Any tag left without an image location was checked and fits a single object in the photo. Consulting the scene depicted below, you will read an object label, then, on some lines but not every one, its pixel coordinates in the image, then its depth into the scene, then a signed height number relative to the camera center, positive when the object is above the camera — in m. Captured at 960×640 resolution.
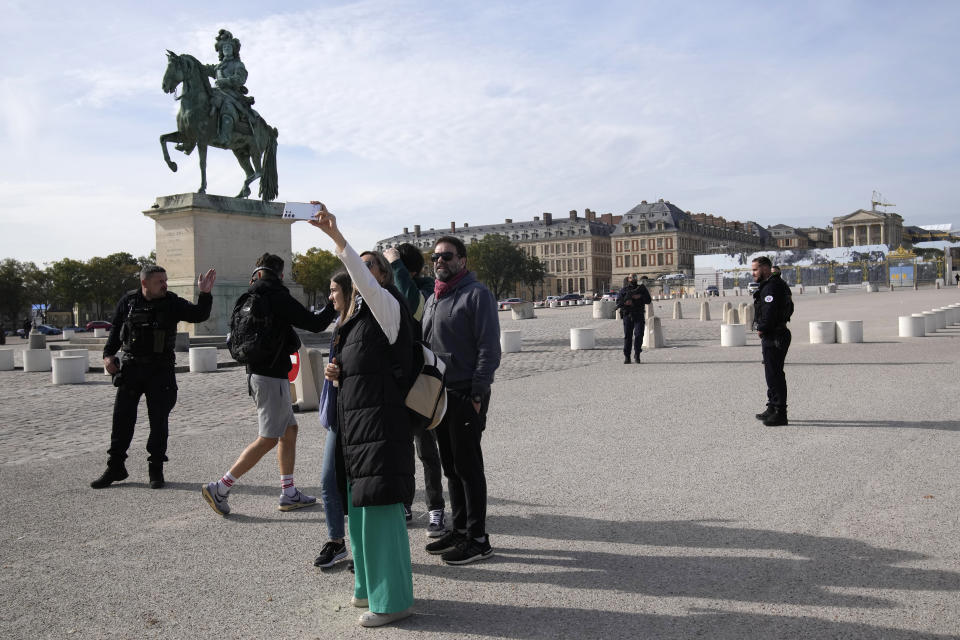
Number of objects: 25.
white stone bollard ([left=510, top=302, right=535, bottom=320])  45.84 -0.15
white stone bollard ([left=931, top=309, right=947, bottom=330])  23.47 -0.64
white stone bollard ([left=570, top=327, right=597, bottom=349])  20.86 -0.83
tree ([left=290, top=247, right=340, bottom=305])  86.56 +4.80
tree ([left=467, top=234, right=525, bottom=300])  102.69 +6.25
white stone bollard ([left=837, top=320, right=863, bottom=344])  19.11 -0.78
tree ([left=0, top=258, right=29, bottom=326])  71.94 +3.17
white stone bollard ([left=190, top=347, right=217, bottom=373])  16.67 -0.87
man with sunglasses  4.57 -0.38
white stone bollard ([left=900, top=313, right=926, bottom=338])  20.80 -0.79
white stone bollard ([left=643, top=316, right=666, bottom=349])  20.50 -0.79
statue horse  21.48 +5.34
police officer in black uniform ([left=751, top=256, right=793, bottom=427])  8.42 -0.32
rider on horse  22.53 +6.70
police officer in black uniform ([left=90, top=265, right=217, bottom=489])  6.58 -0.36
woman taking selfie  3.67 -0.59
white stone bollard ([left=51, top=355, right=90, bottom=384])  15.97 -0.95
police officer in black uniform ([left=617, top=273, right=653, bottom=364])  15.88 -0.08
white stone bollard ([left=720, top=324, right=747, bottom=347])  19.53 -0.80
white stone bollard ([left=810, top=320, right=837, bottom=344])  19.39 -0.81
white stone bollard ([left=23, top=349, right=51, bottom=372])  19.91 -0.88
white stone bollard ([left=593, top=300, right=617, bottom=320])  40.88 -0.21
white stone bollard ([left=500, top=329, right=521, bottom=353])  20.84 -0.86
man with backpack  5.34 -0.26
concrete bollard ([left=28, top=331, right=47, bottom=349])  25.02 -0.54
